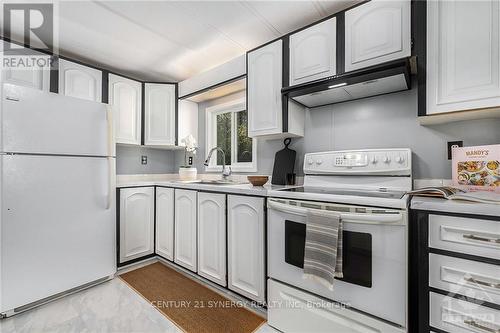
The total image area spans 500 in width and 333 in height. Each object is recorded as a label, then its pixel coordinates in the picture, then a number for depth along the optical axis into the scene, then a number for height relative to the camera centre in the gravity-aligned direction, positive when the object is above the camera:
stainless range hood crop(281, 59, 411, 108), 1.33 +0.55
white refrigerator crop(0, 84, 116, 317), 1.65 -0.25
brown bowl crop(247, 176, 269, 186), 1.95 -0.11
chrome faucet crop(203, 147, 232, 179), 2.57 -0.06
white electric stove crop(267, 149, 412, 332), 1.10 -0.43
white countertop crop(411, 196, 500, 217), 0.91 -0.16
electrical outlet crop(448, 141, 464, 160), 1.41 +0.14
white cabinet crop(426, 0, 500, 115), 1.12 +0.58
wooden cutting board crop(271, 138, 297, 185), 2.06 +0.03
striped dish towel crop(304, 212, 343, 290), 1.19 -0.44
